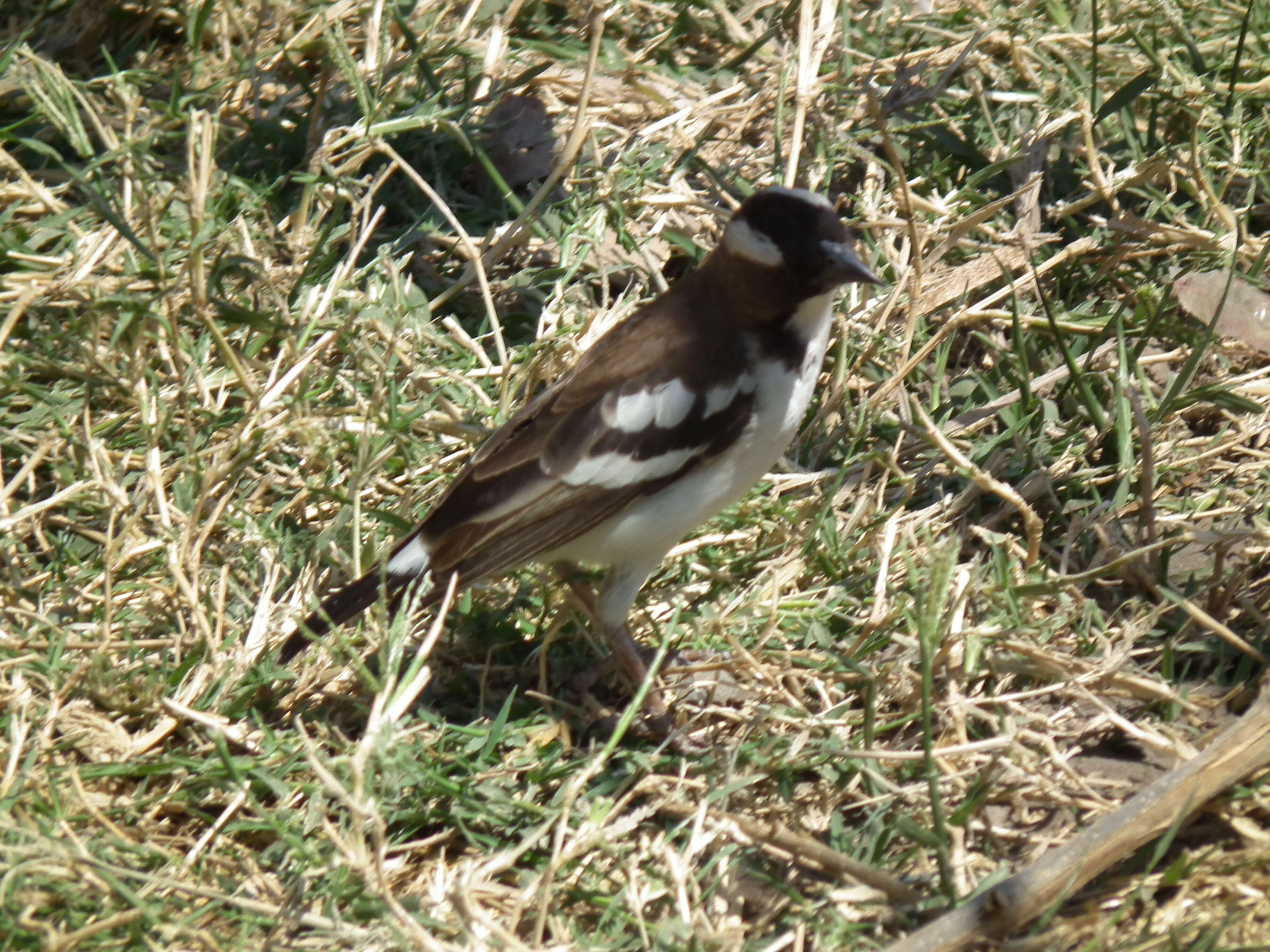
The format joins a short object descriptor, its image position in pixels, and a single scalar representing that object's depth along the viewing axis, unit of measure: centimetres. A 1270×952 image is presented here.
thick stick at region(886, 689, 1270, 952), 599
